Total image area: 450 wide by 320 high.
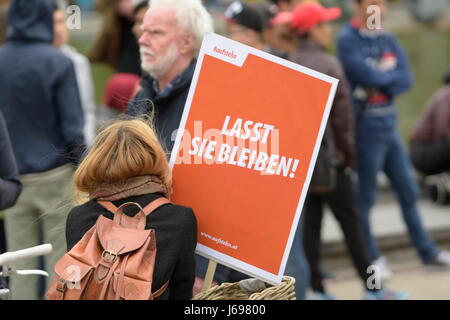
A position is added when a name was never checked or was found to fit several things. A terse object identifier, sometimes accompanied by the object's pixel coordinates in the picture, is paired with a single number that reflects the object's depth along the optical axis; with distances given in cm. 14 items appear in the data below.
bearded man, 927
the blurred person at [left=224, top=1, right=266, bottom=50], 1282
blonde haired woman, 678
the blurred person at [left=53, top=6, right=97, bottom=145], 1385
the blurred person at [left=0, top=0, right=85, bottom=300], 1139
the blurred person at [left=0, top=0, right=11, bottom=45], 1334
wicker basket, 701
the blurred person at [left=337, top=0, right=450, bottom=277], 1454
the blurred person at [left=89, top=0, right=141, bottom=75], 1523
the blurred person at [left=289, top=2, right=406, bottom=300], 1296
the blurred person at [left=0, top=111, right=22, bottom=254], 919
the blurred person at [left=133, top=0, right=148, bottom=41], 1403
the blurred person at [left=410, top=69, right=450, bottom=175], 1639
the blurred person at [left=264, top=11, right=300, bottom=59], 1351
